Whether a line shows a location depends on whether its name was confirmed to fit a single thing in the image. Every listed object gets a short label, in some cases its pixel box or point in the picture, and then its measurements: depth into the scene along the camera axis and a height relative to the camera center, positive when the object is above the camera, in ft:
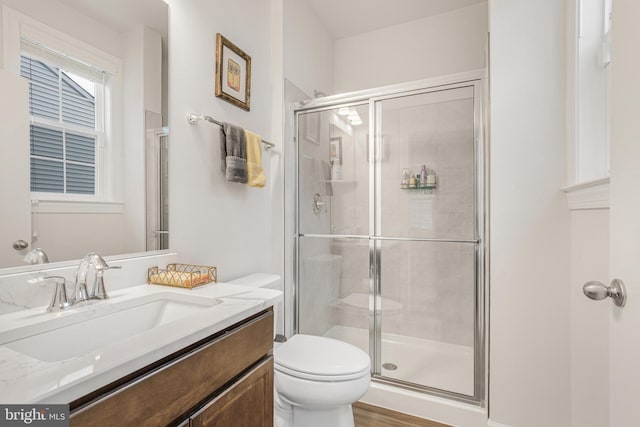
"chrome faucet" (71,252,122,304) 3.05 -0.70
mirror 2.88 +0.87
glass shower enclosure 6.23 -0.41
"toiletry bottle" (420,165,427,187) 6.90 +0.82
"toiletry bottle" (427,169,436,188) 6.82 +0.77
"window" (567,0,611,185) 4.09 +1.62
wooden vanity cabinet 1.83 -1.30
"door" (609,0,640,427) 1.81 +0.02
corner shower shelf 6.89 +0.55
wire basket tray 3.74 -0.80
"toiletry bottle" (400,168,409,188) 6.92 +0.76
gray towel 5.02 +0.99
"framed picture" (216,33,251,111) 5.16 +2.51
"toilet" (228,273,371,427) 4.14 -2.34
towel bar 4.68 +1.46
